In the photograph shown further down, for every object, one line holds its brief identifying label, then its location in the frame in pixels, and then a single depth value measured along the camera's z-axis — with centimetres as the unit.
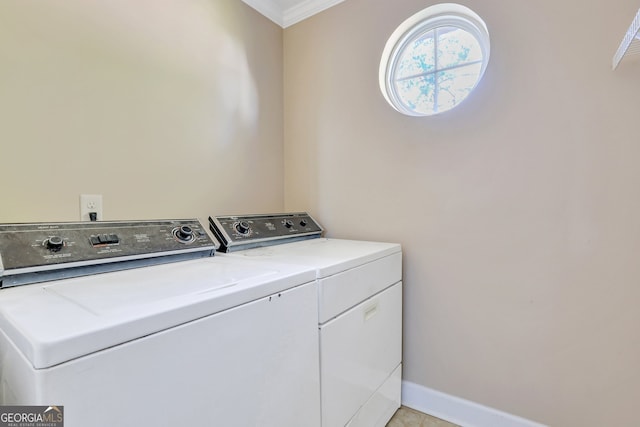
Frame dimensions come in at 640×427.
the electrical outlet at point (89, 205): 123
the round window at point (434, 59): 161
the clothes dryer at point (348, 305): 109
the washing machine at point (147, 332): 51
